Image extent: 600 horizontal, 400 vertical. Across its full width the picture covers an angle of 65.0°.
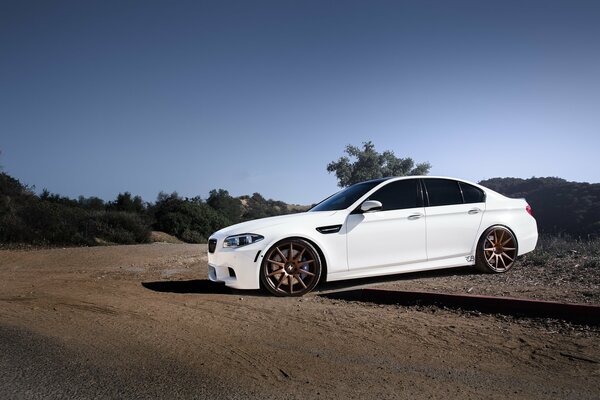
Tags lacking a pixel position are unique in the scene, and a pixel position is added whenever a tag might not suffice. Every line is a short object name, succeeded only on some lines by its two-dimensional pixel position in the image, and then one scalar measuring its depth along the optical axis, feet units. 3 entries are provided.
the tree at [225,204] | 142.24
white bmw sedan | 20.36
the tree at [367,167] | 119.14
